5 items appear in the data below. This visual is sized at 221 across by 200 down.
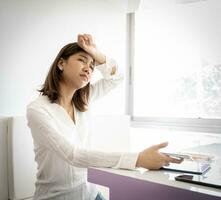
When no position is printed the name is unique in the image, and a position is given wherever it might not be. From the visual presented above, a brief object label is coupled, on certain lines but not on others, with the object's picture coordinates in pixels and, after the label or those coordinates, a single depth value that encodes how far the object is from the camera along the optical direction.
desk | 0.69
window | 1.92
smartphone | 0.72
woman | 0.97
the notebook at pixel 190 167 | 0.85
